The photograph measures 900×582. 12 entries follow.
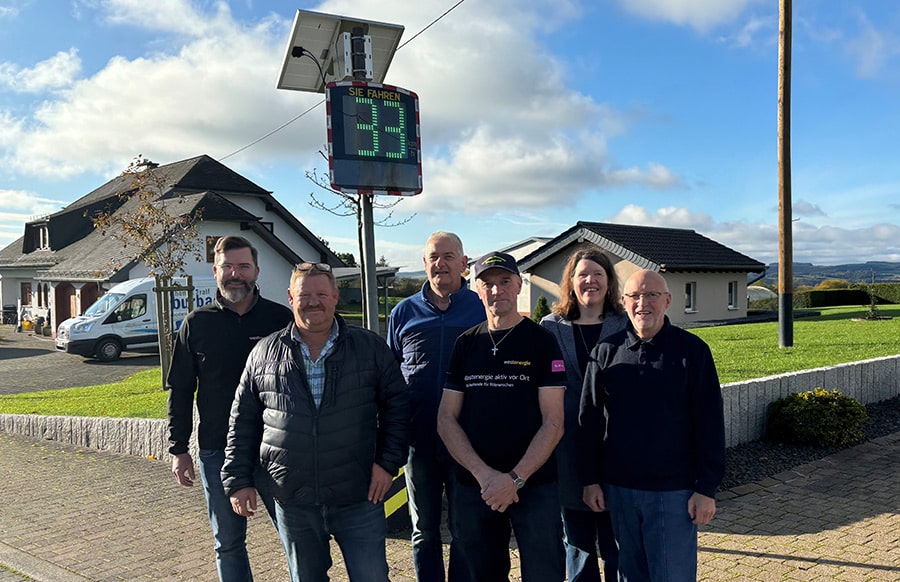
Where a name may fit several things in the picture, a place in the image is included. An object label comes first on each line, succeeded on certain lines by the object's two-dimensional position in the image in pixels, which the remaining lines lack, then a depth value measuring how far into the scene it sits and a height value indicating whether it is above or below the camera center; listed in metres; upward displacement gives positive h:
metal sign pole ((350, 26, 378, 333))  5.88 +0.52
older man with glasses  3.14 -0.69
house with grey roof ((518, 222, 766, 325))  27.38 +1.00
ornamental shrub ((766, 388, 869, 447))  7.21 -1.43
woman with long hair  3.69 -0.33
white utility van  21.09 -0.61
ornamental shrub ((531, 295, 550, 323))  24.27 -0.62
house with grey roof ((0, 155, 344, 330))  28.91 +2.97
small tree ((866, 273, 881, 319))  22.91 -0.81
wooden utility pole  12.87 +2.05
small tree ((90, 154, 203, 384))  14.52 +1.69
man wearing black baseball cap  3.26 -0.67
